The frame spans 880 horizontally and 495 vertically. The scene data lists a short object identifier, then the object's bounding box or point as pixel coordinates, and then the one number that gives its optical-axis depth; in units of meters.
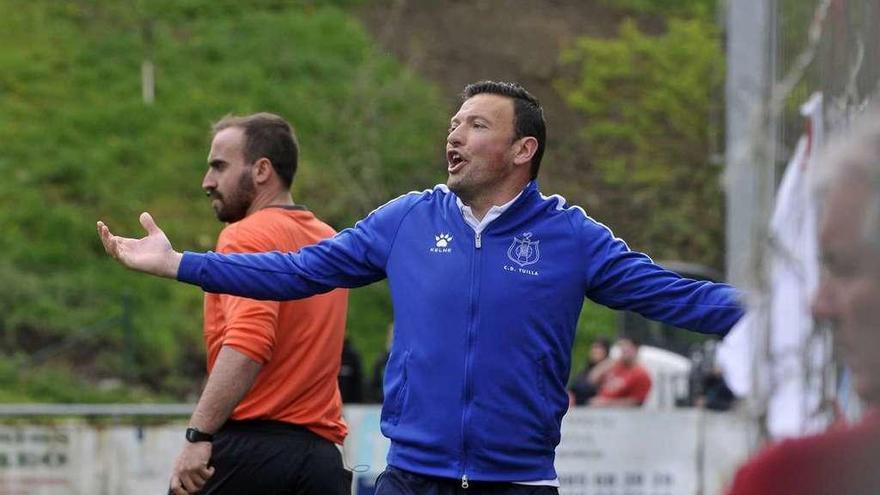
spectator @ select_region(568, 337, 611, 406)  17.64
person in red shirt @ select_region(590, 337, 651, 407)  17.41
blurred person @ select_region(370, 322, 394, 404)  16.59
